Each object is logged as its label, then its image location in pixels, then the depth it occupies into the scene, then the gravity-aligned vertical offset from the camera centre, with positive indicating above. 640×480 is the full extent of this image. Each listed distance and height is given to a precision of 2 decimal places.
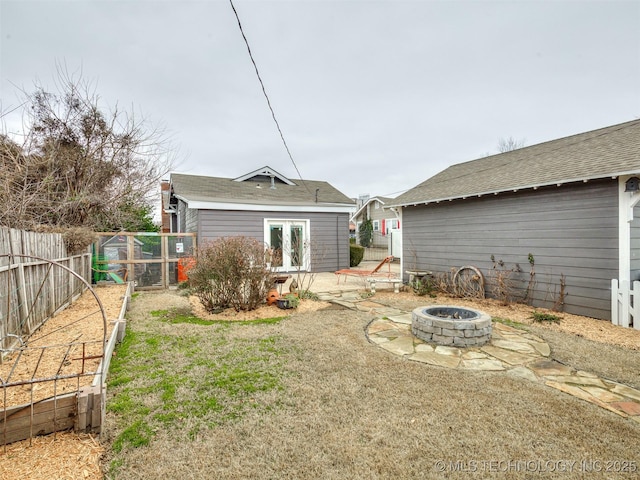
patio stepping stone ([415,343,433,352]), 3.93 -1.46
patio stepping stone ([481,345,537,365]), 3.59 -1.48
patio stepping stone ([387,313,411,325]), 5.24 -1.46
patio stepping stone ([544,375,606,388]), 3.02 -1.47
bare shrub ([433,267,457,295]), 7.82 -1.25
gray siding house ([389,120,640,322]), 5.06 +0.28
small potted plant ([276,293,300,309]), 5.96 -1.28
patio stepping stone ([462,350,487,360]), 3.70 -1.47
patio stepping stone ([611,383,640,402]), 2.78 -1.47
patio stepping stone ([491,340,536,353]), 3.94 -1.48
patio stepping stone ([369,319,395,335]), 4.77 -1.45
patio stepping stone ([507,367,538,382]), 3.17 -1.47
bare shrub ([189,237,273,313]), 5.52 -0.68
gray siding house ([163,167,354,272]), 10.29 +0.76
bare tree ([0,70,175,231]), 7.64 +2.40
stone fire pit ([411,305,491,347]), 4.05 -1.27
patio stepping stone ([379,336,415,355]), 3.89 -1.46
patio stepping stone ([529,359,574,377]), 3.28 -1.48
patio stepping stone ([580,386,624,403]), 2.73 -1.47
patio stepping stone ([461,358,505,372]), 3.40 -1.47
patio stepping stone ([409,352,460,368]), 3.50 -1.46
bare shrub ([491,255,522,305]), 6.43 -1.03
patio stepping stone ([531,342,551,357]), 3.84 -1.48
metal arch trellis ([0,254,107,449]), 2.28 -1.12
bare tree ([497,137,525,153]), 24.39 +7.07
